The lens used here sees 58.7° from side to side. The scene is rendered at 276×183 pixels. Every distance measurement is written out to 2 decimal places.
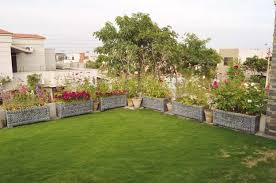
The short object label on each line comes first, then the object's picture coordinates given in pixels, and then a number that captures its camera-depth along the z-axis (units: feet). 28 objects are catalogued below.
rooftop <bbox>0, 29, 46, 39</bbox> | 63.31
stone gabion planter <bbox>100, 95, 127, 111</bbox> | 25.35
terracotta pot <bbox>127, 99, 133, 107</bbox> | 27.48
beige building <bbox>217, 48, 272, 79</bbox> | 110.63
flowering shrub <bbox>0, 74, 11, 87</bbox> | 49.82
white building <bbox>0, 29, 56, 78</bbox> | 53.52
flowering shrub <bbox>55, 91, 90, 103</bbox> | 22.93
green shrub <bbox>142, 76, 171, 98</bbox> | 26.09
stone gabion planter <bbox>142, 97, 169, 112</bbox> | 24.70
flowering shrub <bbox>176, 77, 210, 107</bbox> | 21.94
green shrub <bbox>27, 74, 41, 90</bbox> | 55.53
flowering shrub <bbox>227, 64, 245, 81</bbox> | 22.46
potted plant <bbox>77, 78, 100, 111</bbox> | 25.40
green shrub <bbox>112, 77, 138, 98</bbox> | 28.30
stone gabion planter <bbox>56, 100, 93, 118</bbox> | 22.40
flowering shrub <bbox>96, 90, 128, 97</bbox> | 26.07
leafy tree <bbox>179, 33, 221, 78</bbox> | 62.64
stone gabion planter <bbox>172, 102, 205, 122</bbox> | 20.84
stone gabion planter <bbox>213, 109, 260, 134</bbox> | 17.26
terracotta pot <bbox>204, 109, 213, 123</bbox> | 20.37
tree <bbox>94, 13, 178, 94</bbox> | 37.06
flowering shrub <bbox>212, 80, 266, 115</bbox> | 17.94
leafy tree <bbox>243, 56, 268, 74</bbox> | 93.55
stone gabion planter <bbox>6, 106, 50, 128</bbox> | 19.52
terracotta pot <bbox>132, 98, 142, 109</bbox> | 26.71
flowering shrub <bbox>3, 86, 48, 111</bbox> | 20.42
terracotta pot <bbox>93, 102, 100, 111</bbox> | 25.31
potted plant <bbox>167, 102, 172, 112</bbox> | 24.73
